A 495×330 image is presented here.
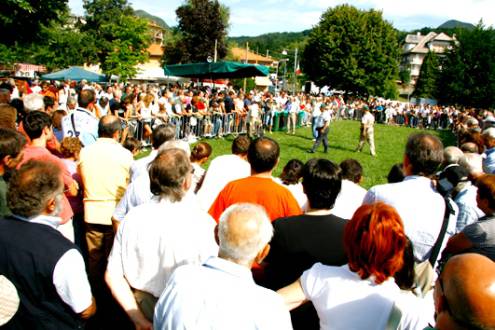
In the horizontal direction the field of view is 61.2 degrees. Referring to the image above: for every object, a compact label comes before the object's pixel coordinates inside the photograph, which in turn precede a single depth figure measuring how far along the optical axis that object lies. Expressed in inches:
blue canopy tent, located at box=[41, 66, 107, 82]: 966.4
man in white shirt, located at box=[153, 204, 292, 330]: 72.3
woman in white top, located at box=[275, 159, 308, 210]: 194.5
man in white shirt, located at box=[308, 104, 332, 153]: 569.9
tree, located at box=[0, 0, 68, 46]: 571.2
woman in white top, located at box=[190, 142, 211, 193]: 187.9
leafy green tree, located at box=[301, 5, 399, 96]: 2017.7
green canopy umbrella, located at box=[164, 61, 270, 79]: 677.9
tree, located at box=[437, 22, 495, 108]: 1502.2
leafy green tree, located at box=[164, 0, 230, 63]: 2048.5
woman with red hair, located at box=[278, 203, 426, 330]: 83.7
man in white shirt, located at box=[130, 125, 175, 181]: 198.1
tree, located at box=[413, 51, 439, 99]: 3358.8
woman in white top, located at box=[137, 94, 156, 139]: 497.0
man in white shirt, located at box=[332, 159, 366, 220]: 155.6
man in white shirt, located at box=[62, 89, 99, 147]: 244.6
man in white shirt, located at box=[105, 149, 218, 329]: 102.8
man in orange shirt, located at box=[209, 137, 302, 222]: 133.5
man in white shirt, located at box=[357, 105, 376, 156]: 582.6
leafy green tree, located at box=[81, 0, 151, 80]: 2003.0
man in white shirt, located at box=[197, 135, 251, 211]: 177.6
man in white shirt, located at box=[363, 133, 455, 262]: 121.3
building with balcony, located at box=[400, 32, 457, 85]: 5068.9
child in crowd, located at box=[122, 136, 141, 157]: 233.6
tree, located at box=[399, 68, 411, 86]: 4587.1
